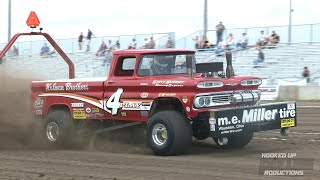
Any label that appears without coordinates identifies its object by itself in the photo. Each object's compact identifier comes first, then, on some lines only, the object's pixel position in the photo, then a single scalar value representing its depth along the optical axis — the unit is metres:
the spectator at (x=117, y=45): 30.34
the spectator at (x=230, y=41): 28.12
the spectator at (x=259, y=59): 27.19
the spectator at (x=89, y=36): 31.94
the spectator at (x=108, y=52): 28.31
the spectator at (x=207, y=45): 28.12
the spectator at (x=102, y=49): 30.57
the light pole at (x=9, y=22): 34.25
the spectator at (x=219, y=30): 28.08
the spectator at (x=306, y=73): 25.38
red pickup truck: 9.39
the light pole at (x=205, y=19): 27.27
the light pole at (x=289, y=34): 27.67
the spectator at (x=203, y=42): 28.25
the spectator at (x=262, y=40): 27.77
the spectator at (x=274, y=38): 27.70
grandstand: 26.38
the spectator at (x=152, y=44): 28.01
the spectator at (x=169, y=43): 28.81
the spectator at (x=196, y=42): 29.16
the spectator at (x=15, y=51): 31.80
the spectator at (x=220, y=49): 27.81
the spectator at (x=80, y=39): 32.44
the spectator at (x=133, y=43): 29.42
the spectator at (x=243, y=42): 28.12
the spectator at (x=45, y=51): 31.53
